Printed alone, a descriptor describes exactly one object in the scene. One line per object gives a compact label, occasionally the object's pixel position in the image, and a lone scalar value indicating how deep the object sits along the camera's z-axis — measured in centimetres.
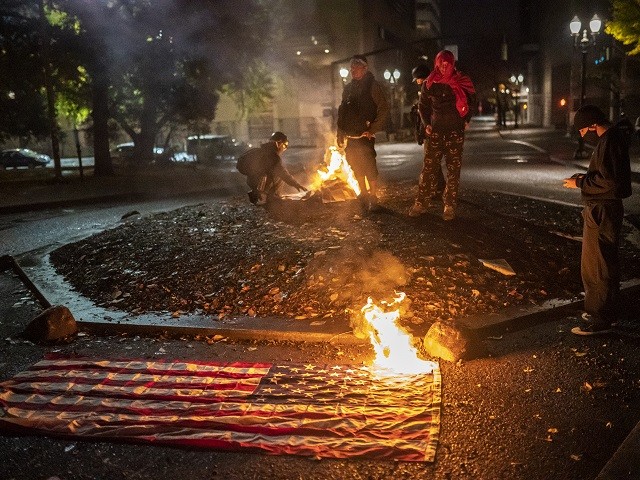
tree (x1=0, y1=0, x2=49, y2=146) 2153
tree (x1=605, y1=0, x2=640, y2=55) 1959
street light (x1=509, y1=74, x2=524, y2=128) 5969
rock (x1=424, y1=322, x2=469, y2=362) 456
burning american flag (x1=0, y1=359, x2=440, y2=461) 348
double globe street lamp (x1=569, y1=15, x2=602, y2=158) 2092
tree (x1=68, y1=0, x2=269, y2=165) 2289
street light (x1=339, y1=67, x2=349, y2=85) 3665
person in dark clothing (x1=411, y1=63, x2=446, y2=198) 796
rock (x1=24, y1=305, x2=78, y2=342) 546
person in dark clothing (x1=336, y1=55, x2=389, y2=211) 783
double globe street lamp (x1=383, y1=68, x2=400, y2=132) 4316
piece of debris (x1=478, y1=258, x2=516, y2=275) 607
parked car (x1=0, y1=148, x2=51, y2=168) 3753
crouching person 974
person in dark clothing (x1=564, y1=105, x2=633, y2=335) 461
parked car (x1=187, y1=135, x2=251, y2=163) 3225
